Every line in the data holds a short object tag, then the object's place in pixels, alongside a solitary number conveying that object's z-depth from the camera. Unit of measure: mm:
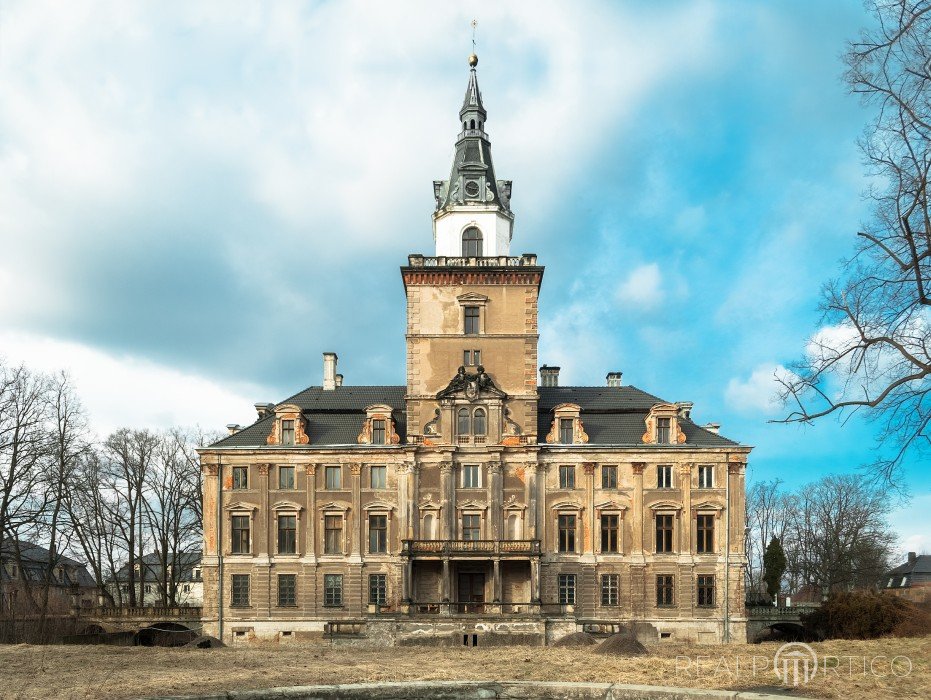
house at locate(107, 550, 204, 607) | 69362
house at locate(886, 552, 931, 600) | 83375
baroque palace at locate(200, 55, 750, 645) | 44969
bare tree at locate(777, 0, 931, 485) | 16386
